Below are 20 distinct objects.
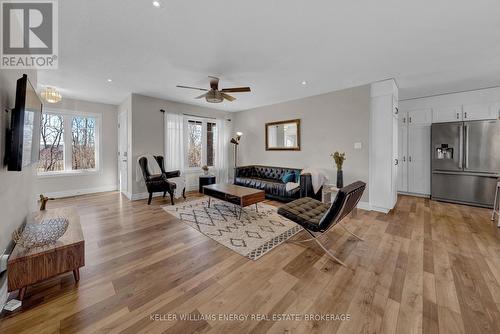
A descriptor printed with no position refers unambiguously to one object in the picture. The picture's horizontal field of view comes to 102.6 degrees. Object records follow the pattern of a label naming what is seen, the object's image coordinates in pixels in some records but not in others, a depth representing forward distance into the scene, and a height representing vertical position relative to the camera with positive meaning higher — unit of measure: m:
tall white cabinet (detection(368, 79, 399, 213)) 3.86 +0.41
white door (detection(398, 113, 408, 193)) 5.27 +0.35
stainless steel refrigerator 4.11 +0.08
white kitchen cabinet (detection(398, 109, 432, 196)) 5.00 +0.34
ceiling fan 3.40 +1.24
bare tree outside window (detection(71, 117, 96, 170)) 5.39 +0.64
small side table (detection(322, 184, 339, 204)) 4.14 -0.58
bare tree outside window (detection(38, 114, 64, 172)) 4.97 +0.56
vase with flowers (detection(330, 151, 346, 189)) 4.12 -0.01
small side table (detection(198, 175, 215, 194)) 5.73 -0.41
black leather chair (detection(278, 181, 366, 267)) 2.19 -0.60
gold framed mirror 5.38 +0.86
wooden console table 1.57 -0.80
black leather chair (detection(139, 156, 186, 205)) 4.48 -0.38
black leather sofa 4.18 -0.40
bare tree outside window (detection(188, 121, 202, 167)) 6.06 +0.70
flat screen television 1.67 +0.33
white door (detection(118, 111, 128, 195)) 5.32 +0.40
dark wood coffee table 3.49 -0.53
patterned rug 2.63 -0.97
